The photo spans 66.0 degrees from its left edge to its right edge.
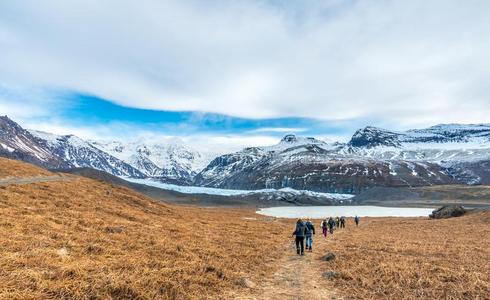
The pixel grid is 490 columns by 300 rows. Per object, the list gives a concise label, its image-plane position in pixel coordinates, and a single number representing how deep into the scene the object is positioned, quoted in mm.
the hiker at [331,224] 48912
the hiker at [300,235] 25953
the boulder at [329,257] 22459
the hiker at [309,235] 28266
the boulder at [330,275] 17150
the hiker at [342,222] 63106
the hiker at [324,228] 43312
